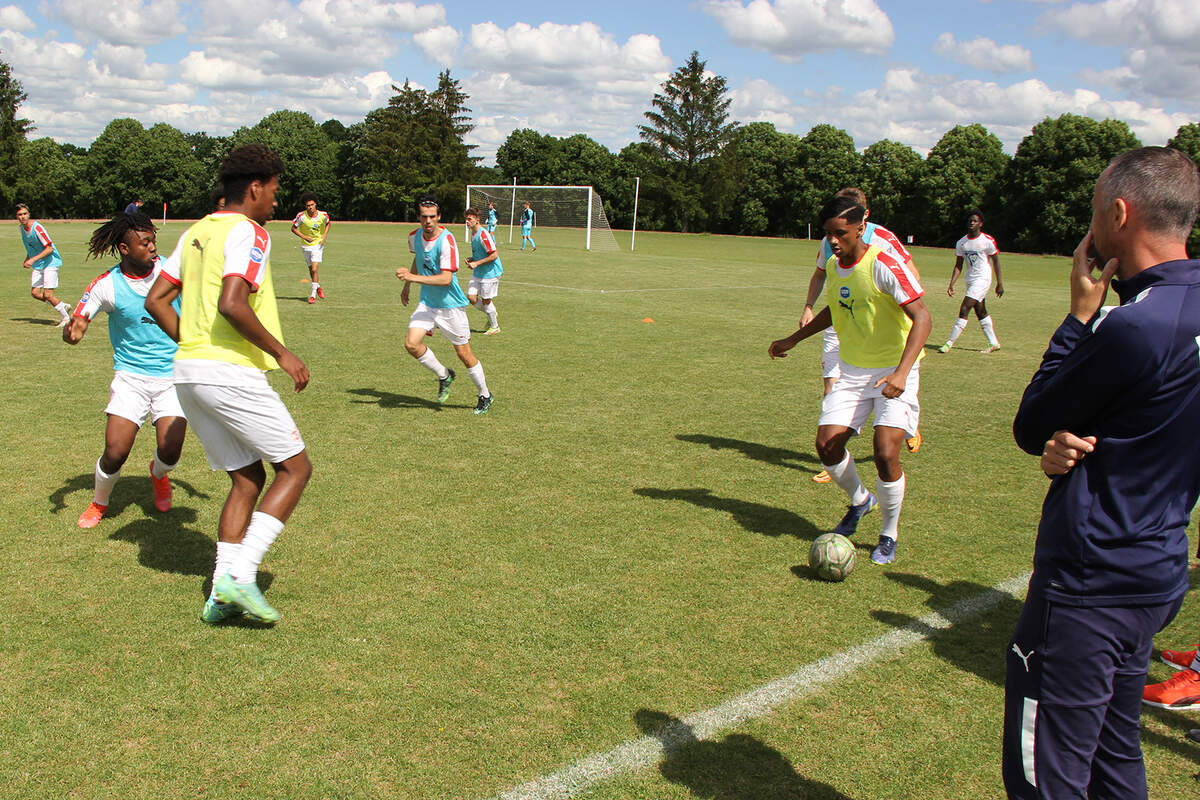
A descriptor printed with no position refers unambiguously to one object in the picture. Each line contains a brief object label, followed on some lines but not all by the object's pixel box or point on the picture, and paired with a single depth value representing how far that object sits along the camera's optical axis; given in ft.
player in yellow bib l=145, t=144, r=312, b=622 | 14.24
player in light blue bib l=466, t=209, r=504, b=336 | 50.96
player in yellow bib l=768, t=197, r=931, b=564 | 18.40
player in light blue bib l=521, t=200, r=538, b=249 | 131.54
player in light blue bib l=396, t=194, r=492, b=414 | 32.04
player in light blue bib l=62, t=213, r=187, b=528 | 19.10
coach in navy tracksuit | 7.07
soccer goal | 136.56
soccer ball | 17.48
